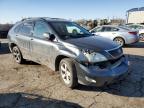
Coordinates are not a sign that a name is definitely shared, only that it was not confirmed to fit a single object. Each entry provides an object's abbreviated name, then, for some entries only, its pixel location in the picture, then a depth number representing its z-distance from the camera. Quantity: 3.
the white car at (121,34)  6.48
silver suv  2.43
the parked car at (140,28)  8.79
